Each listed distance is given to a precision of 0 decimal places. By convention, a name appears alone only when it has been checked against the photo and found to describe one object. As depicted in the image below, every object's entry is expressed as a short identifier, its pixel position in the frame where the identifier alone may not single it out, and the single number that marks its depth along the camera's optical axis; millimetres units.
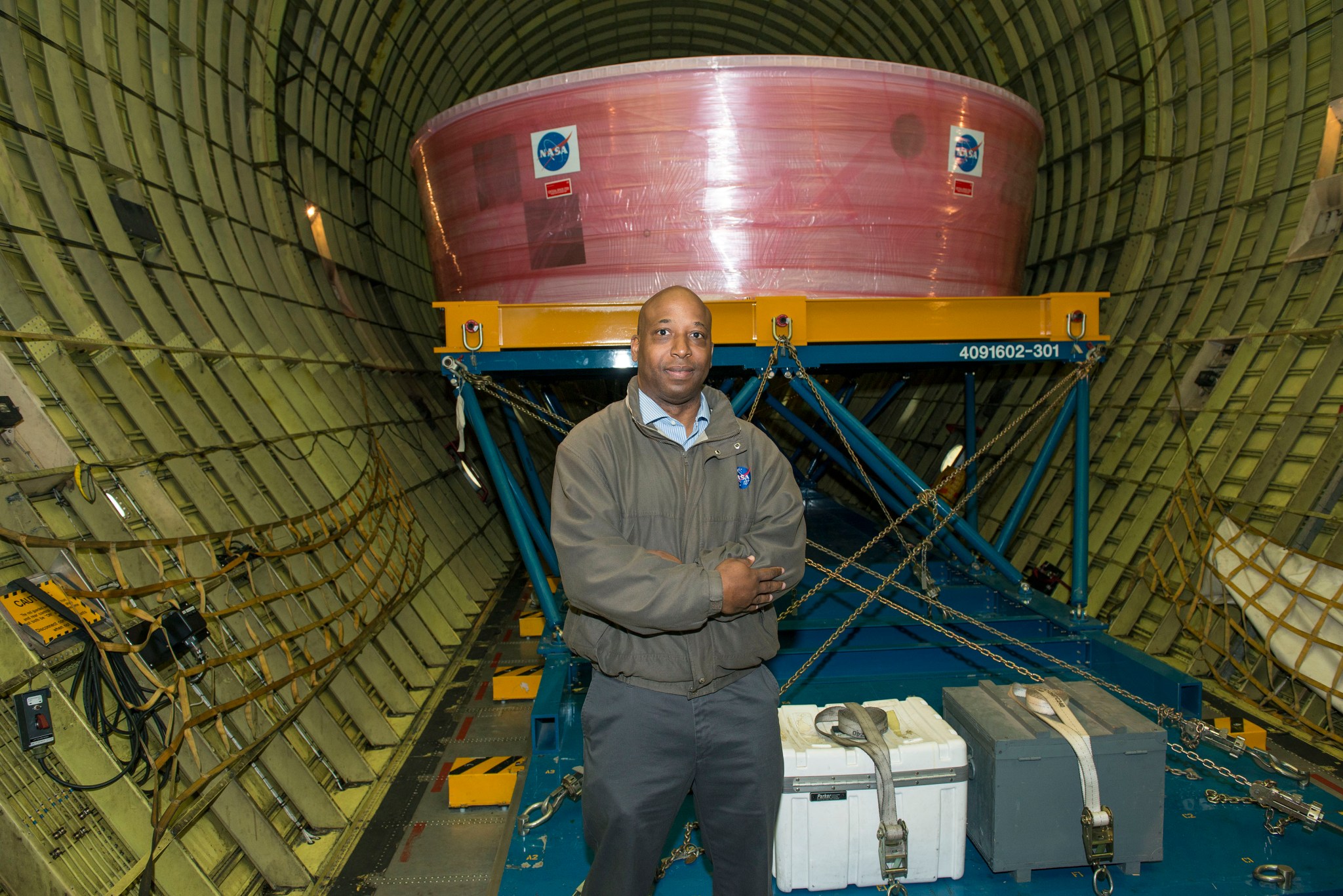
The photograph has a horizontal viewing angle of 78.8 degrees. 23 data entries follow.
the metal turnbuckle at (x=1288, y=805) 3391
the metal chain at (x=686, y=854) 3393
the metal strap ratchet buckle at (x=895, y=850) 3059
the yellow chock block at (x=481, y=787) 4832
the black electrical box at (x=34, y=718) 3043
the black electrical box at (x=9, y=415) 3812
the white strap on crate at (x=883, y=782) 3062
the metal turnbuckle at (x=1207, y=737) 3820
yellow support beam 4855
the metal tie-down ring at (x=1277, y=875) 3143
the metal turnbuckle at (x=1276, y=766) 3686
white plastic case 3125
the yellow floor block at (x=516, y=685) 6297
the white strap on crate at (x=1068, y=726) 3088
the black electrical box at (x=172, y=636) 3684
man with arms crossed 2365
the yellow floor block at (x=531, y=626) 7605
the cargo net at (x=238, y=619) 3607
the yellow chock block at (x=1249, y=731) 4492
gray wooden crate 3127
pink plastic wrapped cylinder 4609
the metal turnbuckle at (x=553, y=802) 3674
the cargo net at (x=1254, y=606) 5043
